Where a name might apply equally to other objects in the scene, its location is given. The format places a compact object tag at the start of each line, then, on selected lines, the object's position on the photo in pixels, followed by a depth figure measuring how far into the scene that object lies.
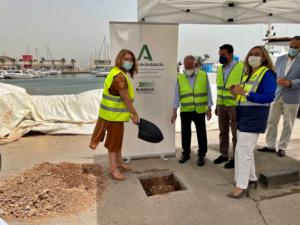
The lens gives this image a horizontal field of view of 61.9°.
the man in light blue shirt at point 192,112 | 3.88
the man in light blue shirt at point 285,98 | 3.96
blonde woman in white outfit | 2.67
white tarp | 5.87
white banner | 3.89
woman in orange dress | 3.22
